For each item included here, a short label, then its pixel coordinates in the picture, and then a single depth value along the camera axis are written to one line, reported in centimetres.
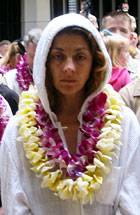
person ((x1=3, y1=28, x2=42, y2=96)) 500
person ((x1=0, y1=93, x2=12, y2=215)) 360
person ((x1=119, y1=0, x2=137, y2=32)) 593
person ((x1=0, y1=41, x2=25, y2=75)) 618
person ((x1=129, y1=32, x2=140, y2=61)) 561
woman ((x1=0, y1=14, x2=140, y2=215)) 234
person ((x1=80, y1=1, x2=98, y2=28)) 506
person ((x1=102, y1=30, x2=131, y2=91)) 412
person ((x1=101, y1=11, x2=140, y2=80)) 511
